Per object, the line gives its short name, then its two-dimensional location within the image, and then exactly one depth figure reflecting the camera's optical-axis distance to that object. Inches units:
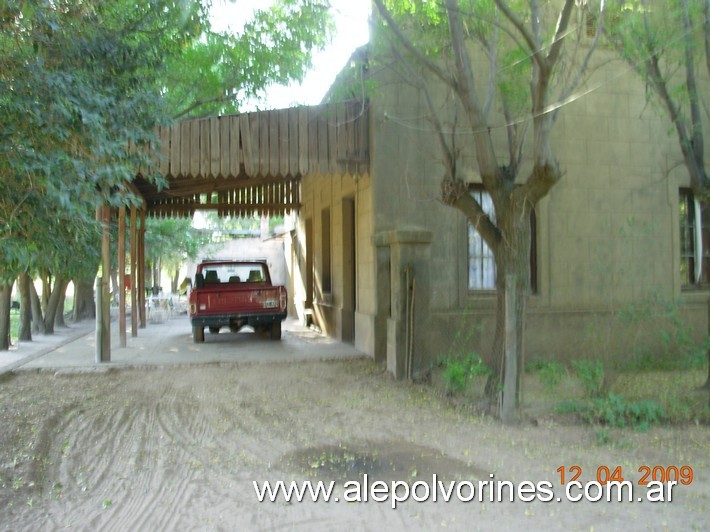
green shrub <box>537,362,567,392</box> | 288.2
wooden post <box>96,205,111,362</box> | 417.7
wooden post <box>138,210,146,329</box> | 701.1
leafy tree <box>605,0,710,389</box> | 303.1
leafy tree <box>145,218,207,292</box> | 1032.1
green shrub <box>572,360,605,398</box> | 279.7
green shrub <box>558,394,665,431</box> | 261.4
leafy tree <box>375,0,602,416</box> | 276.7
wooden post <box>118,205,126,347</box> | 506.0
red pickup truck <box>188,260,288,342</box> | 520.4
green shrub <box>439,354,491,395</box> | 307.9
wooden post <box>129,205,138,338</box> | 590.2
